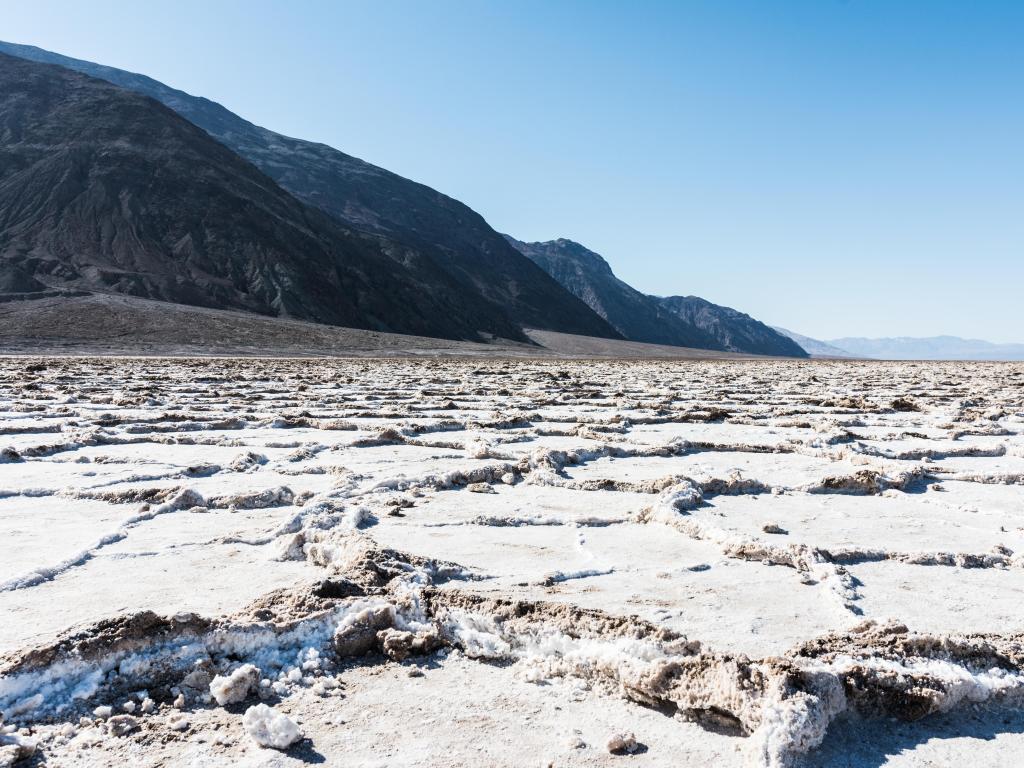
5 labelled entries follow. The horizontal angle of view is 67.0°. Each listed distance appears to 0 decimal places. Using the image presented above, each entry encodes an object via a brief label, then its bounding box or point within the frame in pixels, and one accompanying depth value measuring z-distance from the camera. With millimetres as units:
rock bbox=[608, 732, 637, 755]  1412
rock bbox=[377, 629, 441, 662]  1816
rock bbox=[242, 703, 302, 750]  1430
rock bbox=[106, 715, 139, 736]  1476
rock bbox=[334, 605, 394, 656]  1824
